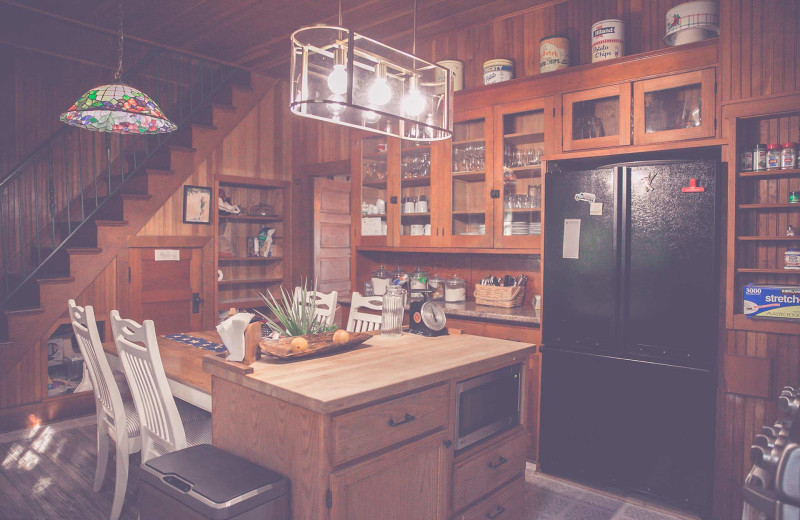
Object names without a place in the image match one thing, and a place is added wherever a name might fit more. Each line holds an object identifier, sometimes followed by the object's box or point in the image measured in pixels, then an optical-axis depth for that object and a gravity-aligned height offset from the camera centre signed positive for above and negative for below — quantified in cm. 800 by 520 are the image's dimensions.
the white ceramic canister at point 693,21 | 285 +125
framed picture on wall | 481 +37
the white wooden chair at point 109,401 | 245 -76
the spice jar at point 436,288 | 416 -33
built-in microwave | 198 -64
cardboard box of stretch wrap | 252 -26
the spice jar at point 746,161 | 269 +45
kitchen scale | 251 -35
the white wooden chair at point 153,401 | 204 -65
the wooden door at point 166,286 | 448 -38
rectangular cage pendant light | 200 +65
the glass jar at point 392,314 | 247 -33
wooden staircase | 385 +17
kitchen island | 150 -59
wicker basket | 364 -35
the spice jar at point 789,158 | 258 +45
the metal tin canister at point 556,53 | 343 +128
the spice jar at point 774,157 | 260 +46
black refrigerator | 262 -43
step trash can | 142 -69
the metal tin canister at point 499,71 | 370 +125
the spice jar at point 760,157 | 264 +46
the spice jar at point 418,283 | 412 -29
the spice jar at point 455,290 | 397 -33
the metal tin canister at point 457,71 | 399 +135
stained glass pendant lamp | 261 +69
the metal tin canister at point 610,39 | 319 +127
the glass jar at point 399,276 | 425 -26
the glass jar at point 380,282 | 437 -30
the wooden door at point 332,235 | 561 +11
